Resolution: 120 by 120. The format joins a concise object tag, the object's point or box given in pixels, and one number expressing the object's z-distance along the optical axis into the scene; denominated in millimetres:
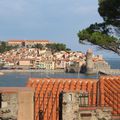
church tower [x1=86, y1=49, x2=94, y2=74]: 160250
